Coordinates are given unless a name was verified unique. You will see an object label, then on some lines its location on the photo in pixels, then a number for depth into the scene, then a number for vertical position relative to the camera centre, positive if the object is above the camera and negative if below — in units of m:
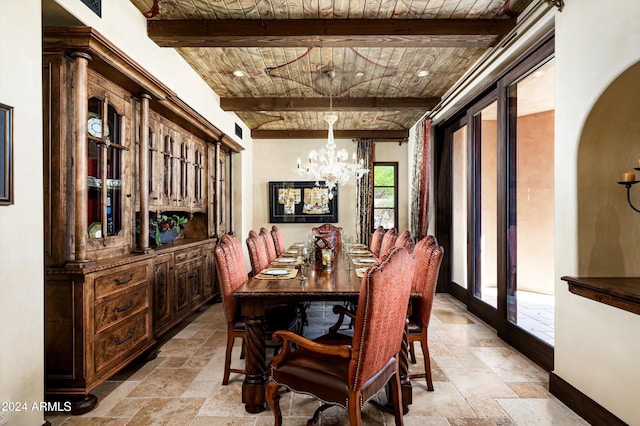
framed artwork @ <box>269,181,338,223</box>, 6.56 +0.12
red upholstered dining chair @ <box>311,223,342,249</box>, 4.73 -0.32
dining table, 2.03 -0.68
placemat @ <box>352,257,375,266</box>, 3.05 -0.52
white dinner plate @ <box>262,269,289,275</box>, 2.62 -0.52
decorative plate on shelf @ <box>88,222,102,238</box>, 2.26 -0.14
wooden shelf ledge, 1.56 -0.44
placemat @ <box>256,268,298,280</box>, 2.48 -0.53
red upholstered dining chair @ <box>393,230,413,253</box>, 3.20 -0.32
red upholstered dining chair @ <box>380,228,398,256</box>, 3.38 -0.34
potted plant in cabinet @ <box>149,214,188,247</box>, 3.34 -0.20
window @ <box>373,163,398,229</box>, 6.68 +0.32
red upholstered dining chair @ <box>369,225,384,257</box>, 4.23 -0.44
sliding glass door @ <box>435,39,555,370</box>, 3.11 +0.06
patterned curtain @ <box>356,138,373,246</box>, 6.50 +0.29
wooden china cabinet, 2.01 -0.01
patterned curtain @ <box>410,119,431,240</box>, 5.12 +0.52
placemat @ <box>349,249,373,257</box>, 3.71 -0.53
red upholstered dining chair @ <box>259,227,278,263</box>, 3.70 -0.41
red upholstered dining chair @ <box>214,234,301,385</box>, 2.30 -0.56
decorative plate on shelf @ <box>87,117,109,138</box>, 2.25 +0.60
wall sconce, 1.80 +0.16
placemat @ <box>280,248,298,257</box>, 3.78 -0.54
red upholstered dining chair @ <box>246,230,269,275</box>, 2.97 -0.41
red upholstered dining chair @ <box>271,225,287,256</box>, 4.41 -0.43
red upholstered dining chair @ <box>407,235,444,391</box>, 2.24 -0.63
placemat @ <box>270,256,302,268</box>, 3.01 -0.53
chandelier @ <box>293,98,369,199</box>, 3.92 +0.54
